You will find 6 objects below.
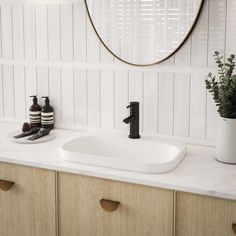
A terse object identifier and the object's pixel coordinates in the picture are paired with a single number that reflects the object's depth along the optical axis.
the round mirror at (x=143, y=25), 2.02
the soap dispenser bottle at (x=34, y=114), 2.43
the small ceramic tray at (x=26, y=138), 2.15
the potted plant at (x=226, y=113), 1.76
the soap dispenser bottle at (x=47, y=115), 2.40
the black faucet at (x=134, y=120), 2.12
